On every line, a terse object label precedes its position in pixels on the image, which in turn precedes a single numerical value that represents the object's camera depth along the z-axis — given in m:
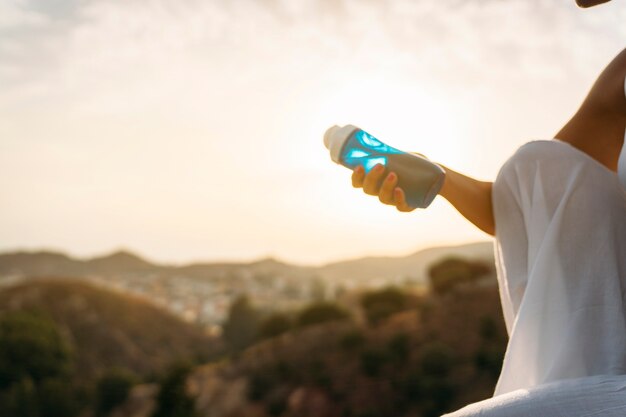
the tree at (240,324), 25.79
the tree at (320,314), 20.83
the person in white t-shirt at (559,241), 0.89
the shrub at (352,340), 18.14
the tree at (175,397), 16.91
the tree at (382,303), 20.28
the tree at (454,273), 19.52
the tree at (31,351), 21.93
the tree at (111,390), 21.08
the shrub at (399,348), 16.84
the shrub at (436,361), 15.30
